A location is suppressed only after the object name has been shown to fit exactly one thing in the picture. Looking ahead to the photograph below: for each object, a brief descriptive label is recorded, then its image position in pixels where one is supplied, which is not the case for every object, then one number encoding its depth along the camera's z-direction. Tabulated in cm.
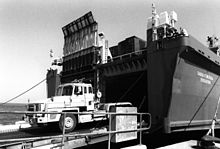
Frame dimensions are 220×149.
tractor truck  1002
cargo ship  1027
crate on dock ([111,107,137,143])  709
